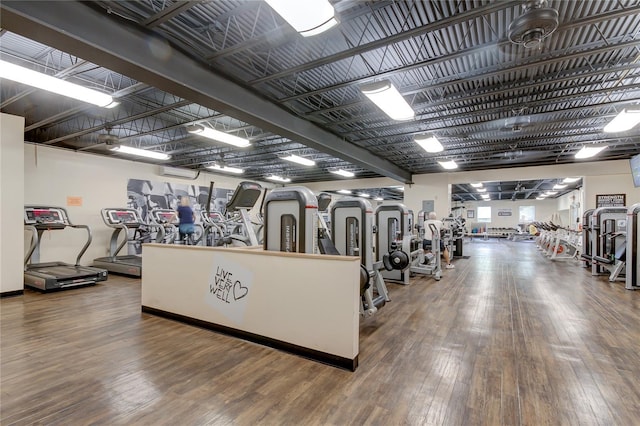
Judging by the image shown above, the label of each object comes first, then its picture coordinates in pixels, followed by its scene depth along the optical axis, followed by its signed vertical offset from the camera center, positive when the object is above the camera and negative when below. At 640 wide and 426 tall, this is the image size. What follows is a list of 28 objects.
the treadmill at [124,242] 6.45 -0.79
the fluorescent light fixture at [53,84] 3.19 +1.50
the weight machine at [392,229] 5.80 -0.32
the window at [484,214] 21.59 -0.07
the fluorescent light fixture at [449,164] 8.73 +1.49
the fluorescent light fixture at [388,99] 3.56 +1.49
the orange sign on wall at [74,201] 7.31 +0.26
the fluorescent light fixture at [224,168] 9.69 +1.46
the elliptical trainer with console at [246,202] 4.07 +0.15
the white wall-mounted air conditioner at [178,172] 9.38 +1.33
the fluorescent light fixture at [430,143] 5.88 +1.46
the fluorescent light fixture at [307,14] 2.21 +1.53
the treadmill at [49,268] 5.05 -1.09
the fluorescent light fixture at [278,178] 12.26 +1.45
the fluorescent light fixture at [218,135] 5.40 +1.49
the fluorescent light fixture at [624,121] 4.32 +1.46
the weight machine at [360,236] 3.86 -0.36
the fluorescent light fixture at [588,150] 6.63 +1.47
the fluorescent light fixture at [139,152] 6.88 +1.45
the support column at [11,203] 4.66 +0.14
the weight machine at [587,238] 7.49 -0.64
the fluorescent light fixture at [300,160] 8.17 +1.50
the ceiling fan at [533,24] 2.23 +1.46
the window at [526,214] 20.47 -0.05
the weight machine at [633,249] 5.46 -0.65
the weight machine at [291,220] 3.24 -0.09
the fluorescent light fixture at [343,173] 10.65 +1.47
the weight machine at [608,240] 6.35 -0.60
